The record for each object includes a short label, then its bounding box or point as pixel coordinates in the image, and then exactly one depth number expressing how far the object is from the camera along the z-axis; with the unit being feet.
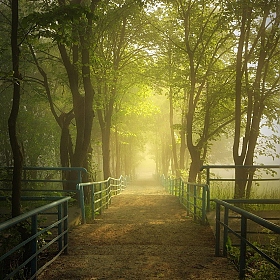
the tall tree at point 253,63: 37.93
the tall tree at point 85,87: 36.32
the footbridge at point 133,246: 15.83
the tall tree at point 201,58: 50.70
